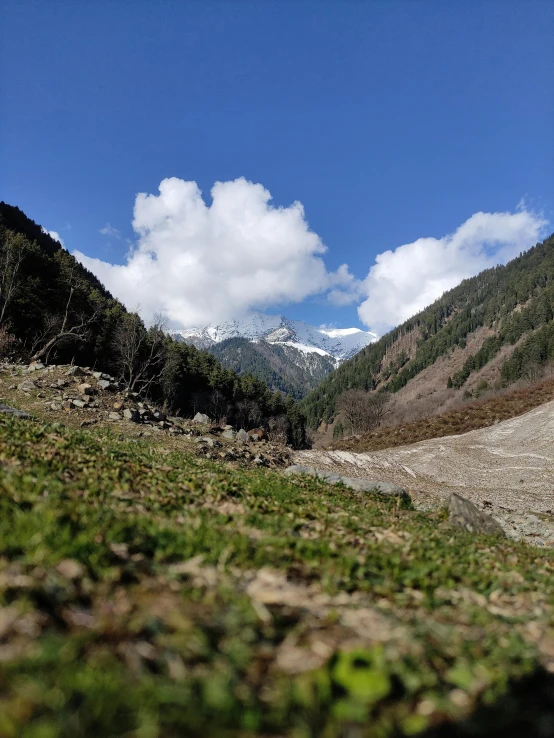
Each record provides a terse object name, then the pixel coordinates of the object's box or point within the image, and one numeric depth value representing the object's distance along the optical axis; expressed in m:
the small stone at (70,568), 3.17
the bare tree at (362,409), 82.12
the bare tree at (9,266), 43.75
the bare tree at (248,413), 99.62
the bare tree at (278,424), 101.74
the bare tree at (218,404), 92.75
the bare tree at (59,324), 49.63
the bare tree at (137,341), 47.38
